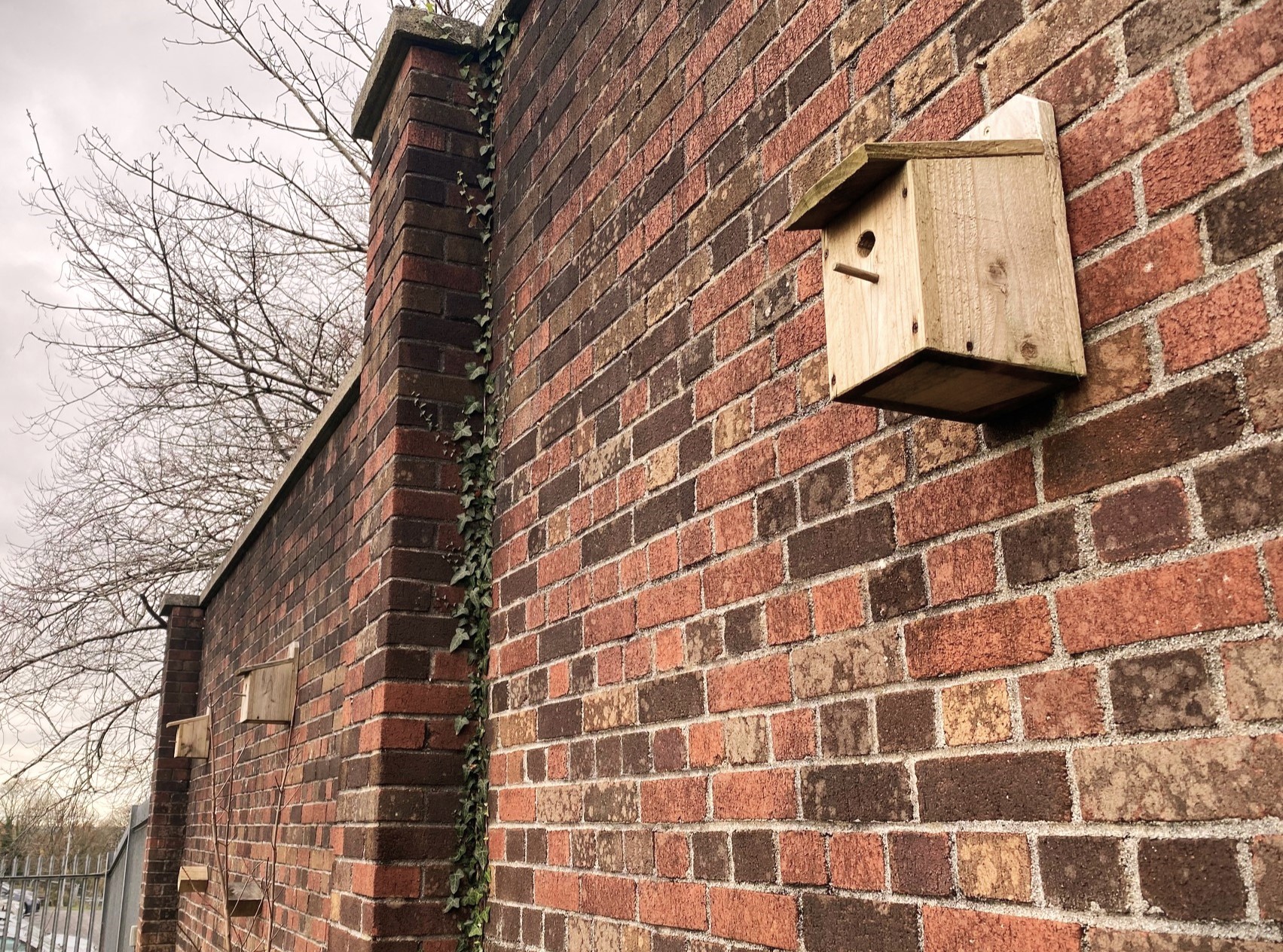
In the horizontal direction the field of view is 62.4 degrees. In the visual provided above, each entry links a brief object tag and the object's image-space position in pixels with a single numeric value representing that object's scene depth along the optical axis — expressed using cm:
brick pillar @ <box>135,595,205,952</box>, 836
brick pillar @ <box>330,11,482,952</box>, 288
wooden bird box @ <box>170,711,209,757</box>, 717
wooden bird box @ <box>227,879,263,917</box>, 507
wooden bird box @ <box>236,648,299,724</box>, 465
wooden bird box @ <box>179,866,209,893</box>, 678
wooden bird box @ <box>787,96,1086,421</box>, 120
